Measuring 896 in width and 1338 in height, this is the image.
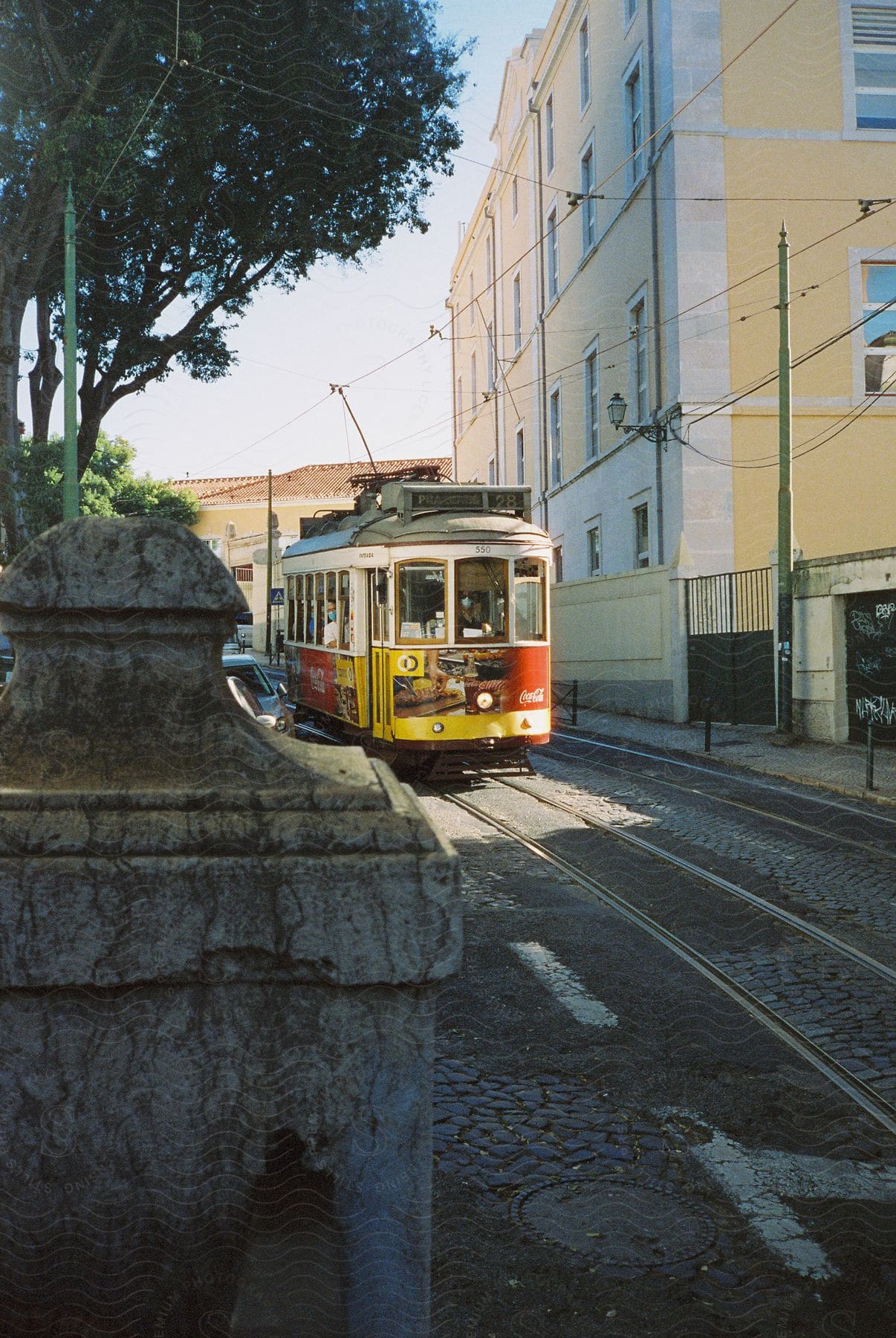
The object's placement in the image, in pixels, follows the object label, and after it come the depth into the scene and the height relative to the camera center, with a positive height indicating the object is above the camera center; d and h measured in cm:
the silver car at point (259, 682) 1348 -44
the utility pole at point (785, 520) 1686 +173
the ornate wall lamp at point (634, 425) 2156 +409
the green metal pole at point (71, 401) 1495 +333
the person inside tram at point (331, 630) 1509 +21
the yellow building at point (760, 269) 2186 +696
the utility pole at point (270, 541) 3833 +403
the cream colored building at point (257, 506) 5669 +741
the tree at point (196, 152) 1404 +654
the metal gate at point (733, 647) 1912 -7
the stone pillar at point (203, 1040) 162 -55
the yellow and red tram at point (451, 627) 1260 +20
